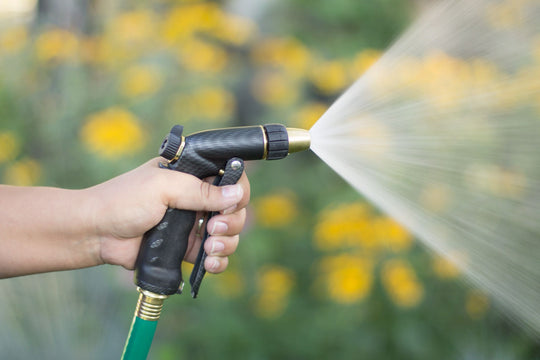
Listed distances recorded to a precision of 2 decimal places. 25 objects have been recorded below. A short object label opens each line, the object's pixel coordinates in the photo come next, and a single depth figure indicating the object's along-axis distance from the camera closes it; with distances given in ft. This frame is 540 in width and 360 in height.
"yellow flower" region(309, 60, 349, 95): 9.16
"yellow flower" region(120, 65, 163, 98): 8.06
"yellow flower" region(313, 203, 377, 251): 6.88
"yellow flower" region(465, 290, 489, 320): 6.84
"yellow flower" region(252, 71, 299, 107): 9.02
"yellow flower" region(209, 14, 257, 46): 9.36
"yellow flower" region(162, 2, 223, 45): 8.86
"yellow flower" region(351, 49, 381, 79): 8.59
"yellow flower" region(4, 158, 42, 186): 7.71
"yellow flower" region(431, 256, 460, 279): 6.78
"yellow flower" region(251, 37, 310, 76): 9.31
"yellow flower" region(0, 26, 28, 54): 9.09
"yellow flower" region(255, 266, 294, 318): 7.12
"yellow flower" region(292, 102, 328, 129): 8.64
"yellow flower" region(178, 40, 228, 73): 8.57
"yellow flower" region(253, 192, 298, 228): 7.98
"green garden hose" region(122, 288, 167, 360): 3.90
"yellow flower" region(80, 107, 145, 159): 7.20
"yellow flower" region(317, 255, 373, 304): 6.52
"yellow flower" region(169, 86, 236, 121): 8.09
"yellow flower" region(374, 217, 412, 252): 6.79
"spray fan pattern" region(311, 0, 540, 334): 5.81
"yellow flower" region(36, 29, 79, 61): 8.95
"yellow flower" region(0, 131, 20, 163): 8.04
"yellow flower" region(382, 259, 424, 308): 6.50
